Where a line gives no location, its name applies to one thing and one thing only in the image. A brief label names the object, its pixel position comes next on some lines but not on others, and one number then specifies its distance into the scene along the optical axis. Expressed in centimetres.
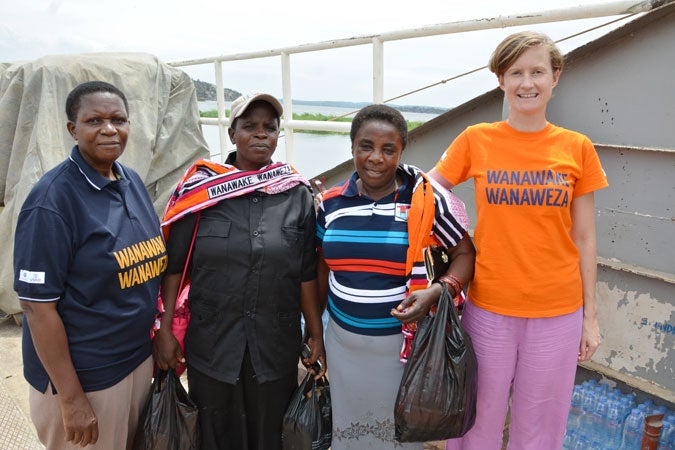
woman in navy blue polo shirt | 174
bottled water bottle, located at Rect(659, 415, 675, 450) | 237
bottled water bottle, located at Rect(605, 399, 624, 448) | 260
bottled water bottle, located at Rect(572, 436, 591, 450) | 291
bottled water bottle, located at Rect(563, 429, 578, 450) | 296
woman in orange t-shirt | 192
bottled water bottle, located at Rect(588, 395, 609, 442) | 266
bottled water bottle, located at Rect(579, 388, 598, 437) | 273
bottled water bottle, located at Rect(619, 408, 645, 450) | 250
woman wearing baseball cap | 206
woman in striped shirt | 194
